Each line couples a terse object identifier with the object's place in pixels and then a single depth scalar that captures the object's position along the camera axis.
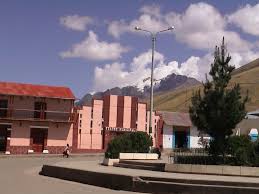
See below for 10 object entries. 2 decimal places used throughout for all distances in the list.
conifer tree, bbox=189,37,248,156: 24.19
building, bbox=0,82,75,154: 58.31
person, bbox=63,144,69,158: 51.16
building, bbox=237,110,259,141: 62.20
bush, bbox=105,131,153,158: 33.44
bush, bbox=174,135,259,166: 22.75
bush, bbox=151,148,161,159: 36.65
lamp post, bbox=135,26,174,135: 43.10
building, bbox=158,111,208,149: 68.06
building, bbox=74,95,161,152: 62.06
